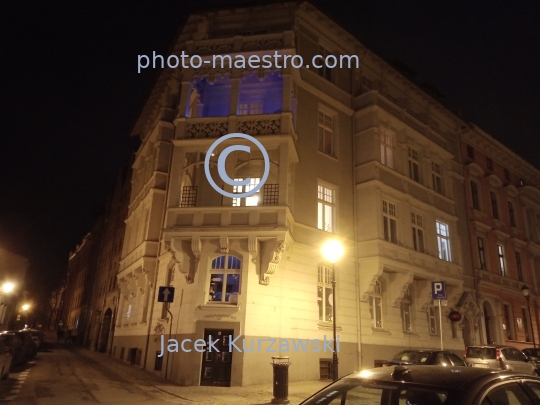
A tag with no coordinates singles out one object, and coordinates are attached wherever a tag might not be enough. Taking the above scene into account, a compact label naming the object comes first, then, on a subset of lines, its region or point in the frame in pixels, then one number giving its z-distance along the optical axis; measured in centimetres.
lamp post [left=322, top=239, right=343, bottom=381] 1331
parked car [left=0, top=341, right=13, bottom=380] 1252
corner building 1518
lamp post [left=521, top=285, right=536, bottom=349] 2408
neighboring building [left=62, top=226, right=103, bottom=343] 4225
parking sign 1597
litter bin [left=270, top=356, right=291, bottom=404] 1127
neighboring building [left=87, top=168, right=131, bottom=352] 2973
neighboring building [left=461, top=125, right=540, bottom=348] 2542
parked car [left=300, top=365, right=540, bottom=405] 315
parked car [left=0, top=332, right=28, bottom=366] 1486
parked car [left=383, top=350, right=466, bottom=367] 1248
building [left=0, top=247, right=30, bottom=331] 3847
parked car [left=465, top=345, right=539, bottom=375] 1499
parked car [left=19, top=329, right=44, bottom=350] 2165
